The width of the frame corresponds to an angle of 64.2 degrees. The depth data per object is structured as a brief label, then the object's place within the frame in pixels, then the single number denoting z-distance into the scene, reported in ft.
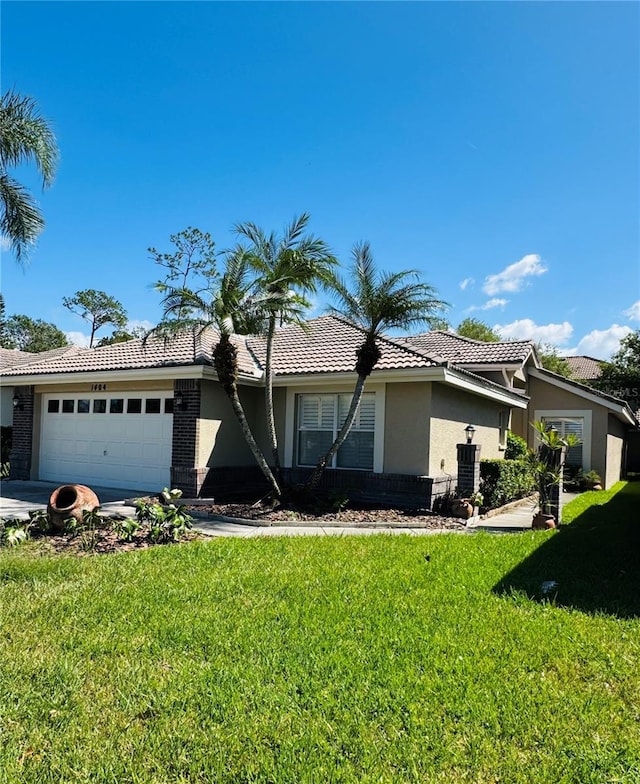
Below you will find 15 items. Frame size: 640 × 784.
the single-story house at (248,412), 41.16
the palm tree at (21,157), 49.14
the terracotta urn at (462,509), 39.34
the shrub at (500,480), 45.39
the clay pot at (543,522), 35.94
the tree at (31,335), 185.57
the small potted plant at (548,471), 36.58
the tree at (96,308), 174.29
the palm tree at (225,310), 37.71
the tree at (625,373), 104.76
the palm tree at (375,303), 37.86
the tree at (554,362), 134.92
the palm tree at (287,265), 37.88
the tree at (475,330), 163.43
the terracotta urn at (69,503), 29.07
